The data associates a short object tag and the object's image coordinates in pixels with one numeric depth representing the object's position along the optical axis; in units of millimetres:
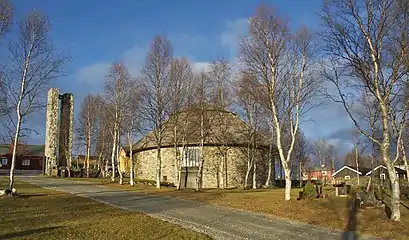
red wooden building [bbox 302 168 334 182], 90938
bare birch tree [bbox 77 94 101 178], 51062
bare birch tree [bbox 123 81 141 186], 34531
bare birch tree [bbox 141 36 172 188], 31938
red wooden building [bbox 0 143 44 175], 77812
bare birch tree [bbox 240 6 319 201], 22409
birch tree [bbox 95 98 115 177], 38828
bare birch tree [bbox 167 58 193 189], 32375
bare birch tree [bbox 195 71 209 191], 32219
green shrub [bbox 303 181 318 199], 22500
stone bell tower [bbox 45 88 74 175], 58022
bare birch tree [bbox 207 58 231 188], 33656
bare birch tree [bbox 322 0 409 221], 16797
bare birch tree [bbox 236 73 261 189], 31384
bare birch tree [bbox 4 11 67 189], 22812
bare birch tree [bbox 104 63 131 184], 36469
